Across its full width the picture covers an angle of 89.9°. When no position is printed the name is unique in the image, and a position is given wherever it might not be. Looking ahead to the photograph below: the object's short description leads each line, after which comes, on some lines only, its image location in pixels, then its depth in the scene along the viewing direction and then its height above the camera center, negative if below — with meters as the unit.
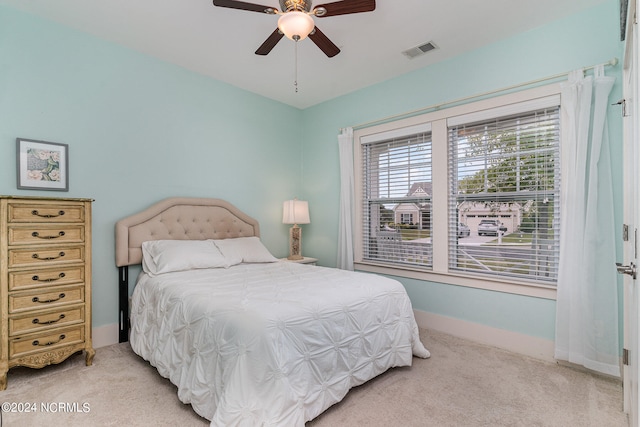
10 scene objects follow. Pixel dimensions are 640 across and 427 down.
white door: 1.47 -0.08
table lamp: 4.25 -0.06
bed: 1.64 -0.69
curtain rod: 2.47 +1.12
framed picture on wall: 2.56 +0.43
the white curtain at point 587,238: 2.34 -0.19
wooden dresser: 2.18 -0.46
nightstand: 4.12 -0.59
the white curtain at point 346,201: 4.08 +0.17
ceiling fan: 1.91 +1.26
